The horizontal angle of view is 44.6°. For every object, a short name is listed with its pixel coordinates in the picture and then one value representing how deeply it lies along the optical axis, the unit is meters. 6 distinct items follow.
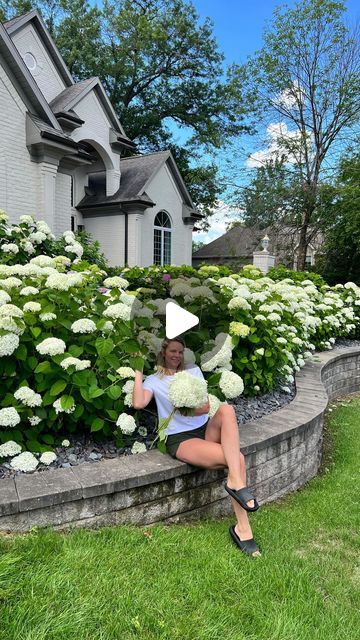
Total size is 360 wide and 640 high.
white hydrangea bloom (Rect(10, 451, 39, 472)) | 2.23
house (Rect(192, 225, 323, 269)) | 20.94
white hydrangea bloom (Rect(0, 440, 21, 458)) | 2.26
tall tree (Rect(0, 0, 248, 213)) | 22.58
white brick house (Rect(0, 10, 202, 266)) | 9.34
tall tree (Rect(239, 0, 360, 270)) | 19.88
